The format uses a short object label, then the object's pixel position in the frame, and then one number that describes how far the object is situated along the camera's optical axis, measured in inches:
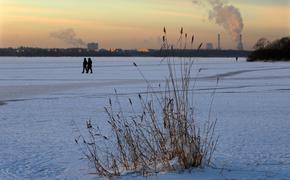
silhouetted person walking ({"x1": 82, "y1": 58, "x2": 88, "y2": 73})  1589.6
